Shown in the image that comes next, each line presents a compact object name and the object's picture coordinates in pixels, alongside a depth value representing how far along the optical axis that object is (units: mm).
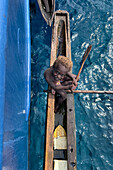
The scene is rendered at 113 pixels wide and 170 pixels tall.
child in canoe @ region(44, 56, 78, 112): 2070
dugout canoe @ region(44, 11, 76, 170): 2189
